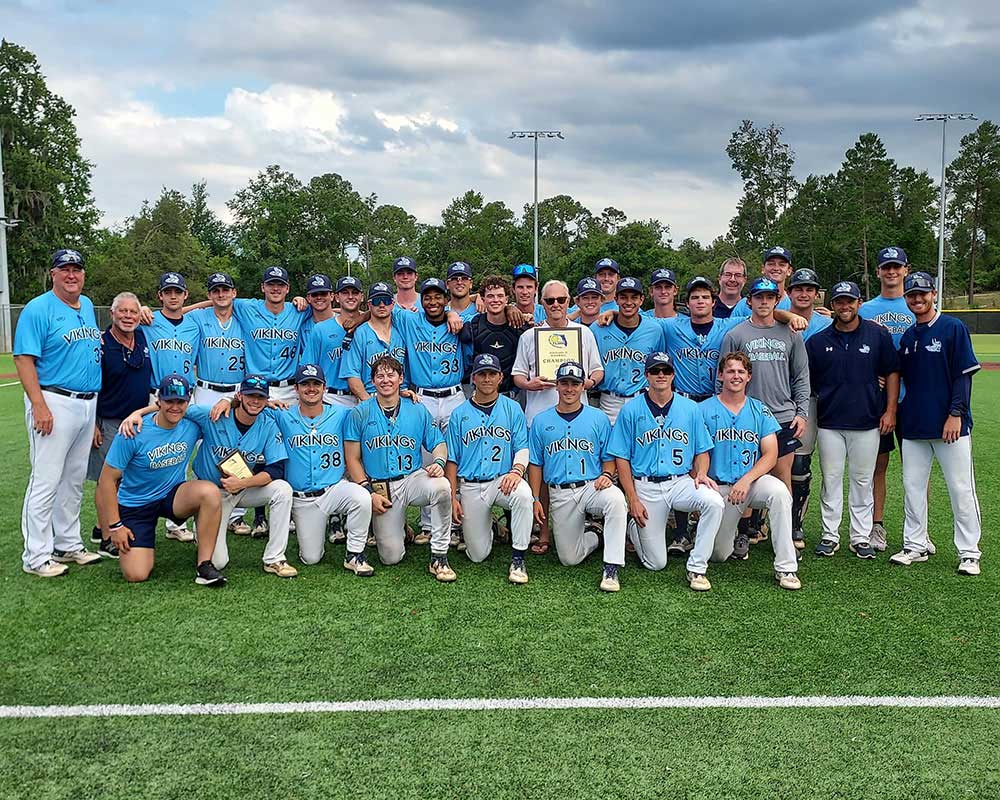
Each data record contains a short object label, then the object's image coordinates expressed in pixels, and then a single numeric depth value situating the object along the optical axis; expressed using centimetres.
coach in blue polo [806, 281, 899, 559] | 616
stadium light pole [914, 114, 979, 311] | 4199
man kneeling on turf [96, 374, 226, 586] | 565
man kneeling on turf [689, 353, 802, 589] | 578
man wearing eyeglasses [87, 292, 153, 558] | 621
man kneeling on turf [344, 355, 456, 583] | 607
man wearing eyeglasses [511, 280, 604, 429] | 650
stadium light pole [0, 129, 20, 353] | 3175
